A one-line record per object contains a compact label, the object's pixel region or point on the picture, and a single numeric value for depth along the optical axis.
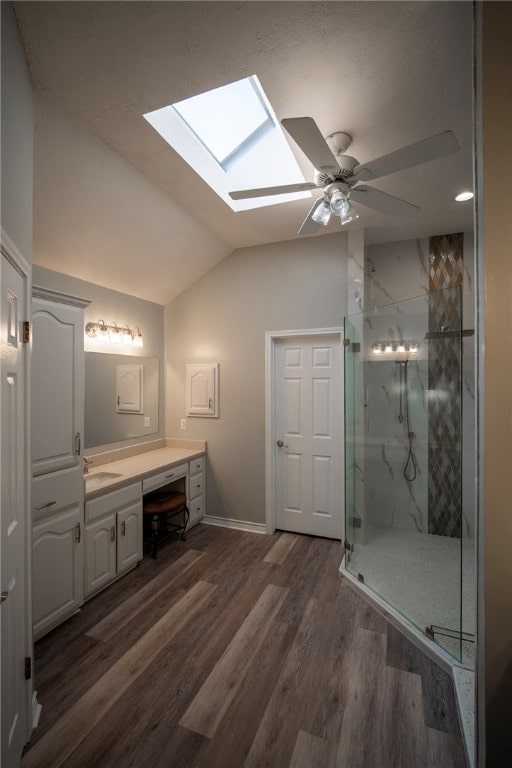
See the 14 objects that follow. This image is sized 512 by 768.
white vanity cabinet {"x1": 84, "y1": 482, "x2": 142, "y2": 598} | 2.37
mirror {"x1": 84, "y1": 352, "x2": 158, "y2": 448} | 3.04
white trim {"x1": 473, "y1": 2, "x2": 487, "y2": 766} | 1.06
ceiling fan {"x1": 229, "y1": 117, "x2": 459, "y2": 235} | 1.39
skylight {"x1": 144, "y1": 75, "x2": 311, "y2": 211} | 2.05
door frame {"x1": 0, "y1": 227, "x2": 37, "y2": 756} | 1.44
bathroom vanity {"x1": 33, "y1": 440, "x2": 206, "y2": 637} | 2.02
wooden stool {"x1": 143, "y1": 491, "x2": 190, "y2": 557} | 3.01
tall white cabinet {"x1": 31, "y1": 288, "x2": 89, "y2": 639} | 1.97
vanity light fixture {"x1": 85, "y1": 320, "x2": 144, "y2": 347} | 3.06
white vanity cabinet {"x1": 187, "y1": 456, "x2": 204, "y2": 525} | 3.54
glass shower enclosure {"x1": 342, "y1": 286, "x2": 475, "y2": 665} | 2.83
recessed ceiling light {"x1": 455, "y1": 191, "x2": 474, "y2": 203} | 2.53
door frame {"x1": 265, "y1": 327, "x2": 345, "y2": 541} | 3.46
